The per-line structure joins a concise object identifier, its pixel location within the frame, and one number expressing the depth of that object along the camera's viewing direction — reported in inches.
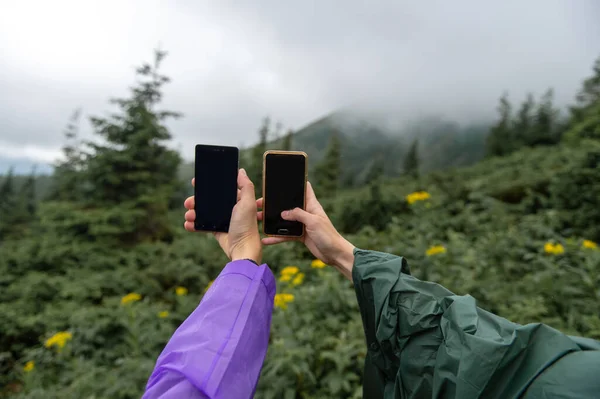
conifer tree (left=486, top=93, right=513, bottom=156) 1554.9
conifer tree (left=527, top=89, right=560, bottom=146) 1357.0
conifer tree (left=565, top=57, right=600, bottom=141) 1117.7
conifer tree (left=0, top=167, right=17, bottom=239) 1178.3
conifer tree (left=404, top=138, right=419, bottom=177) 1943.9
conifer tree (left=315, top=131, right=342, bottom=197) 1154.7
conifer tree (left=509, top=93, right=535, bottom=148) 1490.5
